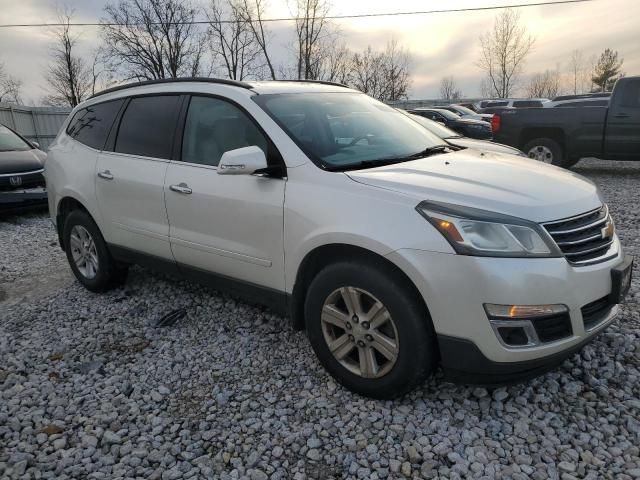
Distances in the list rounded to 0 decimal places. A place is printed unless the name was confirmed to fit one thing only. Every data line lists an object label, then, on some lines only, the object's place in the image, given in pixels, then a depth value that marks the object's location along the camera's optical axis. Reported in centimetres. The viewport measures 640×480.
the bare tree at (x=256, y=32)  3052
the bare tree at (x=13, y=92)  4597
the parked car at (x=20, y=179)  808
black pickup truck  949
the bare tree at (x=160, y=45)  3703
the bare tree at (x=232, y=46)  3297
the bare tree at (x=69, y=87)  4131
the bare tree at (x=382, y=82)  4072
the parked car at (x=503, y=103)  2202
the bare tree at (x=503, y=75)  4116
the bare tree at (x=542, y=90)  5319
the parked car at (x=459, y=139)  593
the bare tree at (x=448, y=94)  5535
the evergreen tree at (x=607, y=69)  5006
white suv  235
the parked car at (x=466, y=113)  1786
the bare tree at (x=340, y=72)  3591
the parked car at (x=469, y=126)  1427
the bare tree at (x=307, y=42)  2928
